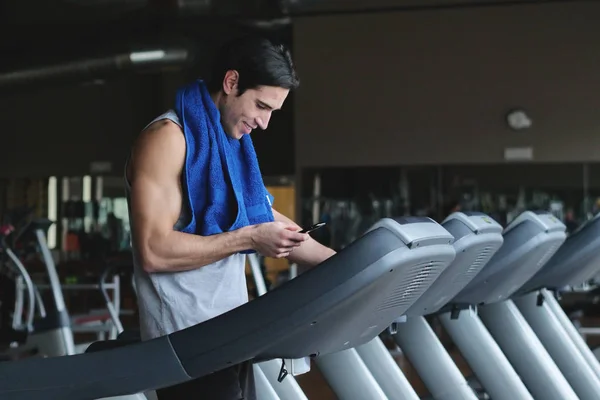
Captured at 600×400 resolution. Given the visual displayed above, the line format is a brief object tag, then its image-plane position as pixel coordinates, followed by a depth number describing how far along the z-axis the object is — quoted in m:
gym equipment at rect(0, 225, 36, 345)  4.48
